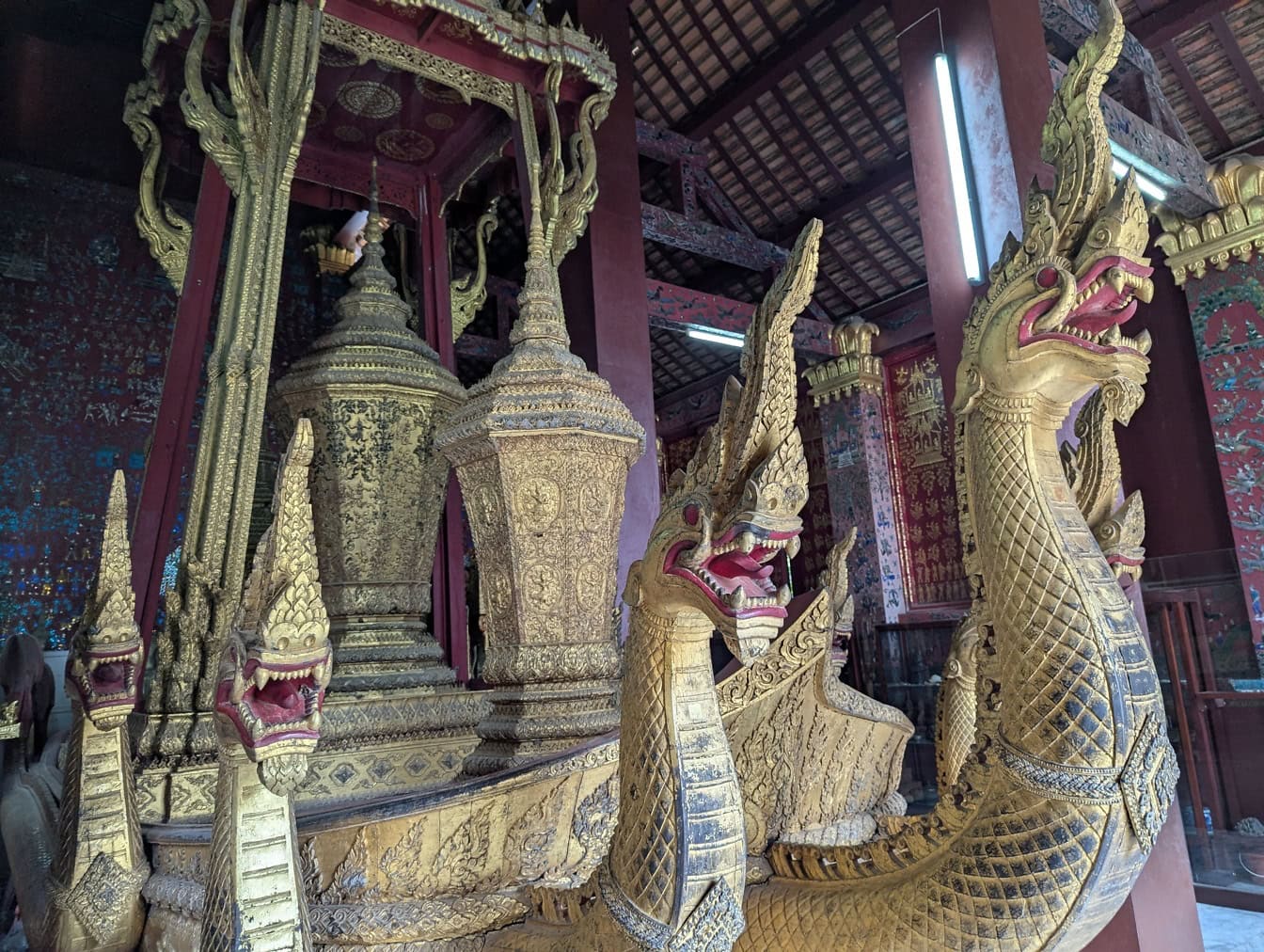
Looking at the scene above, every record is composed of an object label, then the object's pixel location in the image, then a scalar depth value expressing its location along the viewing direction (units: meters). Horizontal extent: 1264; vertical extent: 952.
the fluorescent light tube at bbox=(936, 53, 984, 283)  2.91
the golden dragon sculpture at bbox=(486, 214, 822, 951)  1.14
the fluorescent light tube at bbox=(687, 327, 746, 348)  5.69
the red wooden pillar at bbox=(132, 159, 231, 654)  2.24
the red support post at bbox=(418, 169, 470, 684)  3.10
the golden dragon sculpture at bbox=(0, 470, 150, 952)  1.80
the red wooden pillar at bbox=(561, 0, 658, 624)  4.19
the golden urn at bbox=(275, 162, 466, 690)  2.73
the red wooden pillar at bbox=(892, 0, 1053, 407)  2.84
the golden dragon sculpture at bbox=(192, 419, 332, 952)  1.17
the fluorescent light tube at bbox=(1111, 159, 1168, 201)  3.85
